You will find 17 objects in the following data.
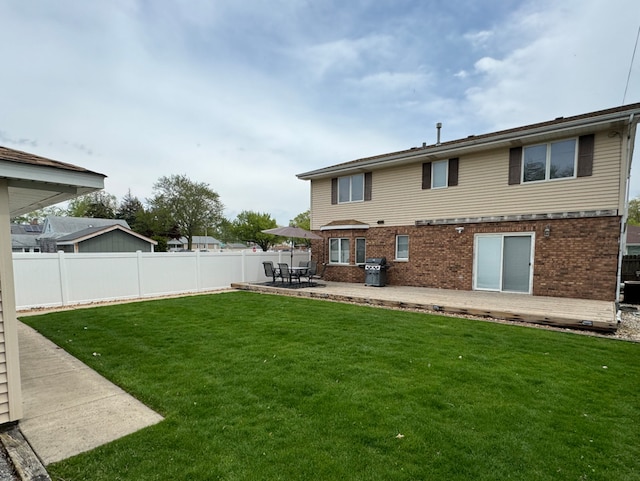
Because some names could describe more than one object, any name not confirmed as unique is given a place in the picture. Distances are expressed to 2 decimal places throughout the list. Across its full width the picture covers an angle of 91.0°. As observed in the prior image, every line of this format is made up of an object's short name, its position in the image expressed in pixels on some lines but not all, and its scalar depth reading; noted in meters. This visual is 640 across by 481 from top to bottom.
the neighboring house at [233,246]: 69.41
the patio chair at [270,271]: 12.61
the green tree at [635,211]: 40.75
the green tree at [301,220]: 61.38
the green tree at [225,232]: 45.97
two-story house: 8.46
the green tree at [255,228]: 47.75
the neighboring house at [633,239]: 27.64
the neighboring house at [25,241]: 33.44
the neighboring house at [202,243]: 62.31
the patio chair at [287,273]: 12.19
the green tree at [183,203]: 39.16
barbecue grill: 11.97
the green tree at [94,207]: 46.09
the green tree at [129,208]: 41.34
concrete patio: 6.51
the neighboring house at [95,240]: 23.58
